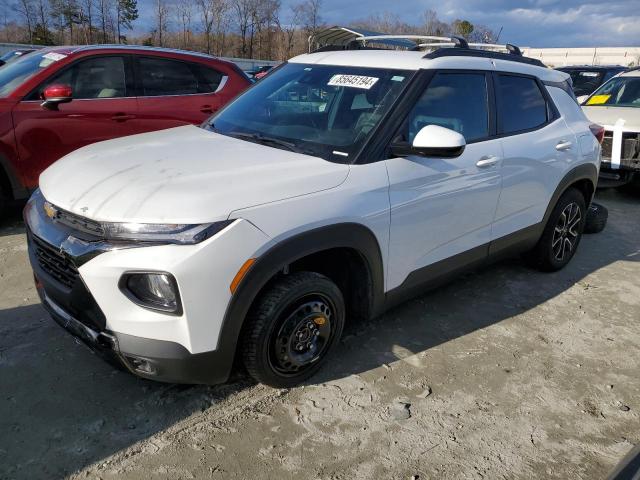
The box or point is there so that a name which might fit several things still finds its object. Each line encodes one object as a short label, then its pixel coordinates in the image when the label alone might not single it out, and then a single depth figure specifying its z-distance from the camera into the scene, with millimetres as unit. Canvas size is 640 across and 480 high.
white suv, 2238
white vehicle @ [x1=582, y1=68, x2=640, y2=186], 7066
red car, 4867
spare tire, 5863
